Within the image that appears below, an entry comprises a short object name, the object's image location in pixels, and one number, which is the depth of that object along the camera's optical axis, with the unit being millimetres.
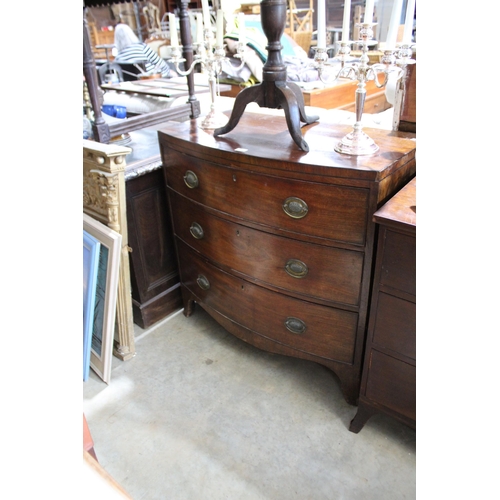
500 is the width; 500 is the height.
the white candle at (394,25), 962
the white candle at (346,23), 1059
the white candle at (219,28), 1356
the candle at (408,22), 914
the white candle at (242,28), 1318
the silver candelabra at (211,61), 1415
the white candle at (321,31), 1096
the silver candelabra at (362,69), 1016
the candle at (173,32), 1416
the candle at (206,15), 1386
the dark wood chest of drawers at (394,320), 979
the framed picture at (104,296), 1432
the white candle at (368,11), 974
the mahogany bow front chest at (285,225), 1080
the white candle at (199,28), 1499
